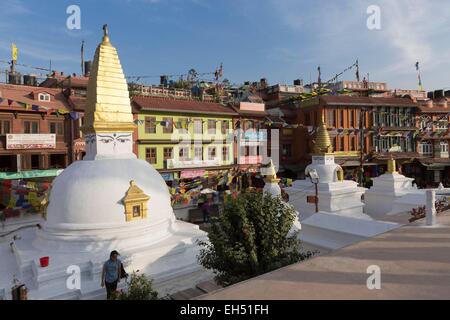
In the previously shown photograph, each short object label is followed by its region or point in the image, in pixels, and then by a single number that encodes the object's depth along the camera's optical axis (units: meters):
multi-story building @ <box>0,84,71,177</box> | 21.72
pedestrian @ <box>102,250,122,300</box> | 8.25
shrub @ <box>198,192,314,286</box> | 7.48
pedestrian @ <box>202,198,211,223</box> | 19.83
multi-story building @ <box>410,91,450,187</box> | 36.62
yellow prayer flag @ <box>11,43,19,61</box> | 27.58
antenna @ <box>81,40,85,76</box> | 33.97
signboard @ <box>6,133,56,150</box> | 21.59
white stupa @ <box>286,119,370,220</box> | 18.52
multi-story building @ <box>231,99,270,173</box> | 32.25
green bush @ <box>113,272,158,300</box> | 7.38
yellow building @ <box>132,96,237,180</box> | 27.12
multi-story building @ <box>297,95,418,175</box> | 34.09
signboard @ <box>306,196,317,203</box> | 18.59
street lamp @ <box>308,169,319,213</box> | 17.06
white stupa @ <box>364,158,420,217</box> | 19.56
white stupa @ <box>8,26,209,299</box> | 9.61
